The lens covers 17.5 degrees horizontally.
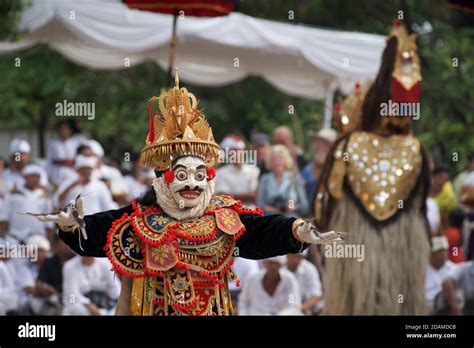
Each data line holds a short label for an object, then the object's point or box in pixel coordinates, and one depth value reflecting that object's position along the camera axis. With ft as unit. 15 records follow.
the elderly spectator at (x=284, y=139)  50.39
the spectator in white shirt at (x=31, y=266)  43.27
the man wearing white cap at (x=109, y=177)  48.65
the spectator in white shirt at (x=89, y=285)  41.09
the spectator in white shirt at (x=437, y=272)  43.01
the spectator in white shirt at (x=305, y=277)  42.68
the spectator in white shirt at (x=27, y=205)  46.32
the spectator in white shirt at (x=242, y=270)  43.39
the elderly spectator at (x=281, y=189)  46.78
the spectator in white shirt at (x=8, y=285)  42.63
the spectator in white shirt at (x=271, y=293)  41.14
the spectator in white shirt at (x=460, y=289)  43.16
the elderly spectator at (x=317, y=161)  49.21
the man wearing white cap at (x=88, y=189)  46.11
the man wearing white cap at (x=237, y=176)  48.34
